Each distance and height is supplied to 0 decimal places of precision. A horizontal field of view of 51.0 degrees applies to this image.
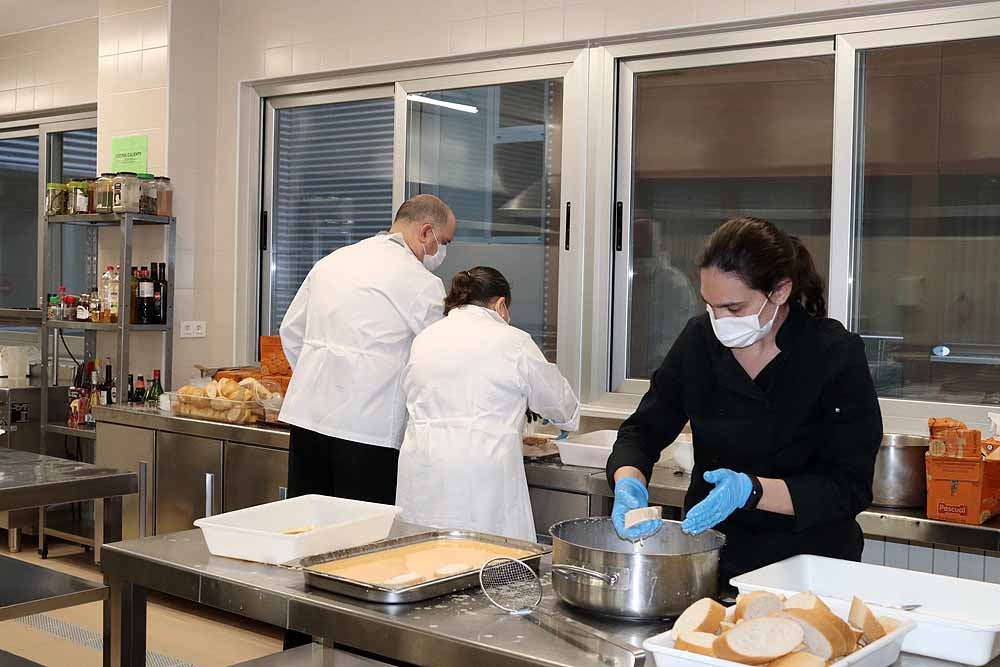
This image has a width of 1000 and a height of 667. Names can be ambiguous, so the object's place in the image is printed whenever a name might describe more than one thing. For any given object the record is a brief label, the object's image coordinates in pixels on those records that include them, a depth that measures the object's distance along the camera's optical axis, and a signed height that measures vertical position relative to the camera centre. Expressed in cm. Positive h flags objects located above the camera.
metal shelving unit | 504 -3
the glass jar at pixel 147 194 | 510 +55
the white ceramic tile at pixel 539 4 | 423 +126
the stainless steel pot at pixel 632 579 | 168 -43
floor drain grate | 385 -131
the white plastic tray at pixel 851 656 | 139 -45
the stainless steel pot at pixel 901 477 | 305 -45
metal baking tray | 177 -47
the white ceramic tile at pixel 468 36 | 445 +119
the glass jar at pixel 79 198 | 528 +55
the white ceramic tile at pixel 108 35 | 549 +143
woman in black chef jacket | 206 -18
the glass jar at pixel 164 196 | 516 +55
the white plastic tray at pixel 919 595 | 152 -45
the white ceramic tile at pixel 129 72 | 537 +121
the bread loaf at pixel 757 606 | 152 -42
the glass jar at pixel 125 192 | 505 +55
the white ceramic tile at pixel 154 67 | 523 +121
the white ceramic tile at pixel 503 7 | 433 +128
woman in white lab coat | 317 -32
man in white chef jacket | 350 -20
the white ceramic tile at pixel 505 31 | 434 +118
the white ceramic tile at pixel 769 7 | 367 +110
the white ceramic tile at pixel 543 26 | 423 +118
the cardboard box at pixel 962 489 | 284 -46
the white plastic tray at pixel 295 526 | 202 -45
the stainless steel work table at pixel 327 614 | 161 -50
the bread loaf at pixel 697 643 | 142 -44
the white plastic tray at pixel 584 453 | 354 -47
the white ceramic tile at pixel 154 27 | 521 +141
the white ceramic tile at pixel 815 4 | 359 +109
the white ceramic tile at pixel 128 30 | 536 +143
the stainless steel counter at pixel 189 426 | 429 -51
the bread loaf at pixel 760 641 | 138 -43
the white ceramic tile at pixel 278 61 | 512 +122
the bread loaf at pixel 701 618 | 149 -43
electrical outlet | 534 -11
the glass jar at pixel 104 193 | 512 +56
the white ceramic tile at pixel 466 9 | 444 +130
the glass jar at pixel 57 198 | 541 +56
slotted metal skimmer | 156 -49
